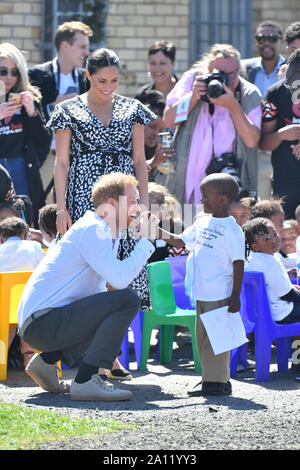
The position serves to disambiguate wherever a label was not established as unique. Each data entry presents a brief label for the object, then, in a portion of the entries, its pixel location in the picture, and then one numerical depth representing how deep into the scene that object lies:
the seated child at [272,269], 11.61
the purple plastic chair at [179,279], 12.98
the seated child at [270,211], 12.87
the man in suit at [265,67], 17.19
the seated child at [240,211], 13.06
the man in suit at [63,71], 16.35
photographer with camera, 14.20
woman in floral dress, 11.42
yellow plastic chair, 11.63
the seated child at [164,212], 13.53
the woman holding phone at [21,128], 14.67
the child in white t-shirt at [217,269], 10.31
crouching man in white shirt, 9.98
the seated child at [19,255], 12.20
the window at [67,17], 26.59
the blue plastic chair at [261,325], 11.39
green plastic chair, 12.18
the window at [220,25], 27.87
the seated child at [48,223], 12.86
